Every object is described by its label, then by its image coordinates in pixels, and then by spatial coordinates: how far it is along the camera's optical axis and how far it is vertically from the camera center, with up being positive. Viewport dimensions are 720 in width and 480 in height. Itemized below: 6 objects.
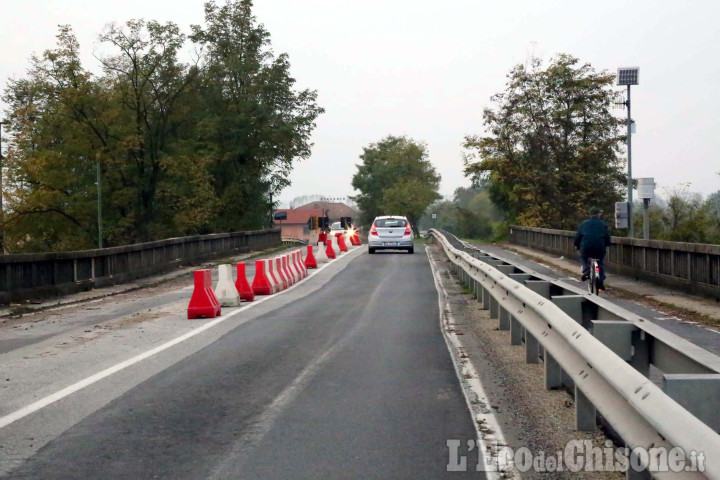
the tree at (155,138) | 57.03 +5.99
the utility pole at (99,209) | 52.47 +1.02
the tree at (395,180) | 130.00 +6.59
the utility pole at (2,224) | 49.30 +0.19
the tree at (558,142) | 55.84 +5.02
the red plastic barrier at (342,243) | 40.96 -0.96
